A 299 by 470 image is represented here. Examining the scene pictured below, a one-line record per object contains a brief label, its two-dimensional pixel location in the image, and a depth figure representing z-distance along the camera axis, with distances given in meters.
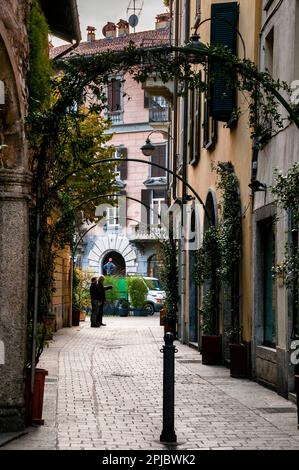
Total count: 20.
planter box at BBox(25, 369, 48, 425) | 8.91
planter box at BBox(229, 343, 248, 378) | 14.26
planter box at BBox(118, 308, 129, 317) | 40.69
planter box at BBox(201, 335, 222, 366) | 16.56
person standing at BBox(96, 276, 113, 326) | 29.81
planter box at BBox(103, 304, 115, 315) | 41.31
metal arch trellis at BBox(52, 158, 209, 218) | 9.25
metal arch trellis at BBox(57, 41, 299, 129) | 8.71
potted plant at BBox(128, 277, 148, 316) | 40.09
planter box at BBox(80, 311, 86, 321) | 35.58
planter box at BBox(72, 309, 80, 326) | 30.52
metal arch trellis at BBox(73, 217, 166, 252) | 27.73
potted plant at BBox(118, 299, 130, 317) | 40.56
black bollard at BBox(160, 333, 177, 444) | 8.32
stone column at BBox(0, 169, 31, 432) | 8.66
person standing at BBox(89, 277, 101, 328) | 29.67
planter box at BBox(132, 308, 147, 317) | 41.06
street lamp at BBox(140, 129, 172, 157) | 25.68
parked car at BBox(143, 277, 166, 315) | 41.53
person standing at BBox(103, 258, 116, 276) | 49.12
